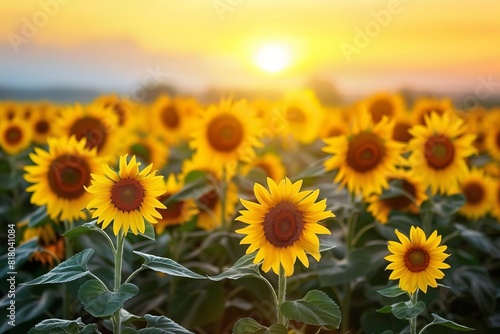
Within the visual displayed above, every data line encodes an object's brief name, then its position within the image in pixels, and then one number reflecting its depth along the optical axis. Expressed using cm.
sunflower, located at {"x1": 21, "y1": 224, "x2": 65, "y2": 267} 442
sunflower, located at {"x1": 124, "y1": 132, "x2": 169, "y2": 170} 613
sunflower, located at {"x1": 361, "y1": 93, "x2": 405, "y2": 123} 699
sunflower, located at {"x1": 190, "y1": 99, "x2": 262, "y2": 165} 502
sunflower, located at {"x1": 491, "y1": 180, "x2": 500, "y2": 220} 580
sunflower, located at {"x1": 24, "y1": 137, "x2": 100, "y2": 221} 400
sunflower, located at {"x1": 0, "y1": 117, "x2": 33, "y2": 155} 657
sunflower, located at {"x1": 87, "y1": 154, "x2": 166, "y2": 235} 286
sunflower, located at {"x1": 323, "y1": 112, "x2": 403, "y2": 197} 423
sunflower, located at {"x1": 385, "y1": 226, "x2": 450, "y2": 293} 289
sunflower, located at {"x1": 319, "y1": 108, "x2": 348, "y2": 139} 727
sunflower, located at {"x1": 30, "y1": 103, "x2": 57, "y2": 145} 755
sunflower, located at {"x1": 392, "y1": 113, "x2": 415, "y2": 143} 569
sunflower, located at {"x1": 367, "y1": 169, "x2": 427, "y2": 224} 457
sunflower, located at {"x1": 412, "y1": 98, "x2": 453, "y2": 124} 632
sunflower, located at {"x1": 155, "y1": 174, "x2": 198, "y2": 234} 444
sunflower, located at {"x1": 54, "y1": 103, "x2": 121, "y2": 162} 545
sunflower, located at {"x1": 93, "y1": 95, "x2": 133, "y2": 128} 596
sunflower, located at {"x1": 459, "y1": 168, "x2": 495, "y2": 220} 561
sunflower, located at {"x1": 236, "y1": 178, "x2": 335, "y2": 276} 280
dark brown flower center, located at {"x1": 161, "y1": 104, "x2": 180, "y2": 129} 812
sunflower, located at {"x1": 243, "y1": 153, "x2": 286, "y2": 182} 582
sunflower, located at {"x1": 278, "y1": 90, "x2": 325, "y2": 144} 771
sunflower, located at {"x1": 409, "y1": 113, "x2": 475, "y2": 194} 448
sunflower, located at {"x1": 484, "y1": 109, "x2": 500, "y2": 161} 710
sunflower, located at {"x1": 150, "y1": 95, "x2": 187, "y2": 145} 810
